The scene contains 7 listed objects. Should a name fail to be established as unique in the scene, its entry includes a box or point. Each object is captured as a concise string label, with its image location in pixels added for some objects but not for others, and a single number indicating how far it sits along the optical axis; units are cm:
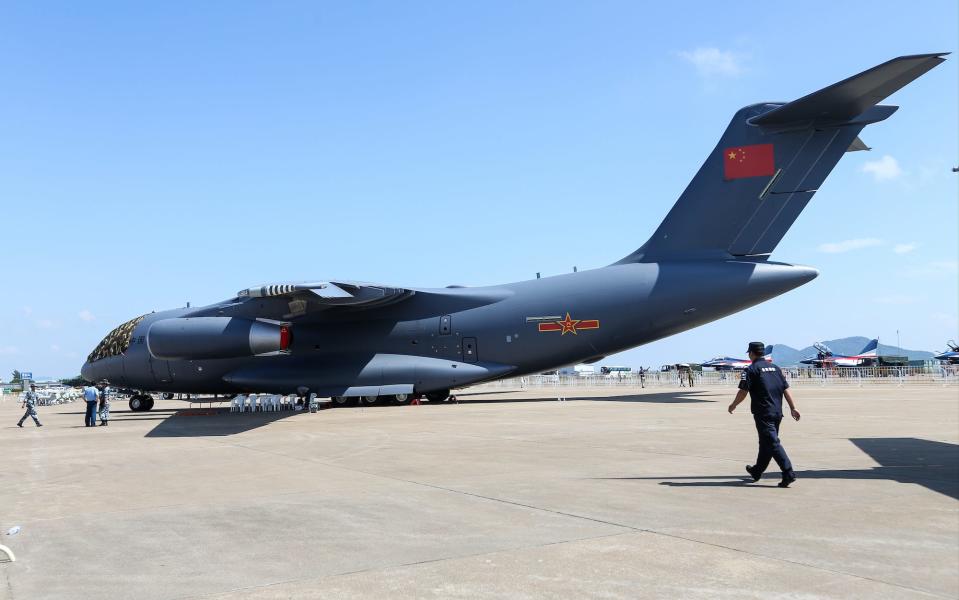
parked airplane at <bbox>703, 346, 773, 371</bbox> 7812
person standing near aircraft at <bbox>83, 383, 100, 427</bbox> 1861
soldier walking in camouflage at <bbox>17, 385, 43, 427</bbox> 1945
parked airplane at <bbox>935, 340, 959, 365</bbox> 5755
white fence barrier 4285
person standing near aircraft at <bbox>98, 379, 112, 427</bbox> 1911
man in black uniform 715
